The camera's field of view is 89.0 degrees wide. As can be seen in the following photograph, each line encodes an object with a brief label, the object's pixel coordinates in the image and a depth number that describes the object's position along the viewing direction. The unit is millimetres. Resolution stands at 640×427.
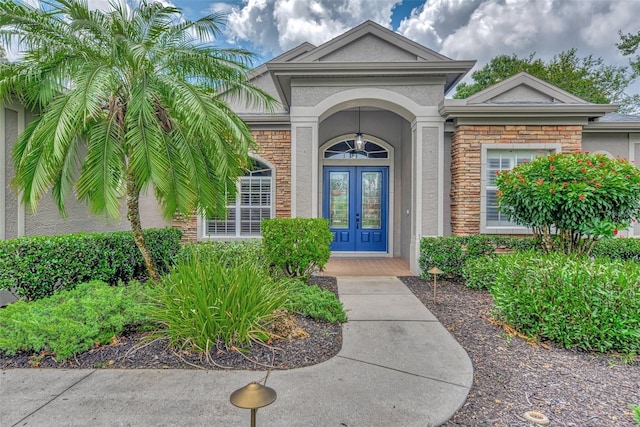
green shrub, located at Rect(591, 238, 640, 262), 6730
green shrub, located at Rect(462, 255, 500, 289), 6047
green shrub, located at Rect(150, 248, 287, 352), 3377
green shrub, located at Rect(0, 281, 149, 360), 3322
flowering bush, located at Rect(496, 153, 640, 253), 5184
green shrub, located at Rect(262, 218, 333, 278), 6398
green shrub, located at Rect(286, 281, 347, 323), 4426
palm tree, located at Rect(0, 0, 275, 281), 4344
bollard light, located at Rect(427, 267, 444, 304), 5378
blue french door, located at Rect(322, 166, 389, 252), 10352
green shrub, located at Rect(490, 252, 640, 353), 3586
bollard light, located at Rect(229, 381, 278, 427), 1554
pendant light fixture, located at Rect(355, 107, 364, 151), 9703
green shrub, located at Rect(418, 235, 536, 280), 6945
